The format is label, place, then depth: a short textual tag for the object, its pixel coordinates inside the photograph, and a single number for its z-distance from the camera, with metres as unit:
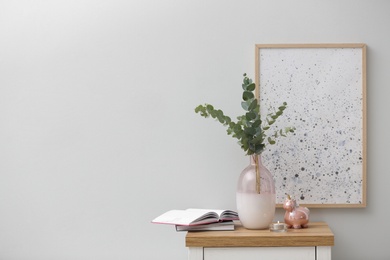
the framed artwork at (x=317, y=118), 2.39
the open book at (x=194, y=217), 2.11
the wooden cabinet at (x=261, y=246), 2.04
